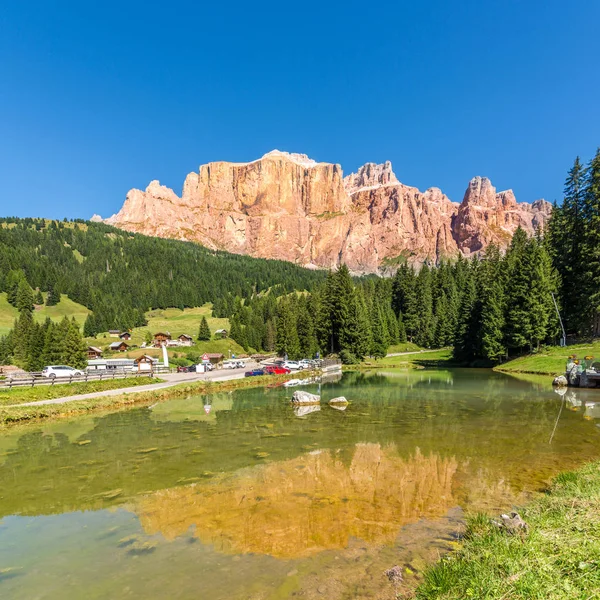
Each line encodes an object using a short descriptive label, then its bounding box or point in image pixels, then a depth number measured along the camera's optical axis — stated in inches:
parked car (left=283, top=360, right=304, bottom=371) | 2669.8
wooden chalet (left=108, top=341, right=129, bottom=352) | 5275.6
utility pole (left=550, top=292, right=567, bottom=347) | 2283.7
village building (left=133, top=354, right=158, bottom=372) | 3048.7
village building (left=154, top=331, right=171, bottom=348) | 5925.2
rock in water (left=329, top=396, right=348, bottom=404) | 1298.0
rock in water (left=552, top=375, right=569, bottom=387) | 1598.2
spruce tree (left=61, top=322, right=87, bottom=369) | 3127.5
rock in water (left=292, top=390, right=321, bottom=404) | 1337.4
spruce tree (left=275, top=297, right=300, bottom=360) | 3652.3
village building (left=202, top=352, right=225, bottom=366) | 4705.7
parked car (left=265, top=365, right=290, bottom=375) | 2524.6
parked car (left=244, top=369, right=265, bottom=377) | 2384.1
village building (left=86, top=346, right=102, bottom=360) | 4875.5
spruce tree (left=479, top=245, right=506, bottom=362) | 2669.8
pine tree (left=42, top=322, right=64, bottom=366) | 3204.0
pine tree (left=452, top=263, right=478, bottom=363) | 3149.6
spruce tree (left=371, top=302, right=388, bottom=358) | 3577.8
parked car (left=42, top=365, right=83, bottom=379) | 2184.3
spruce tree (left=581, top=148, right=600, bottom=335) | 2096.5
